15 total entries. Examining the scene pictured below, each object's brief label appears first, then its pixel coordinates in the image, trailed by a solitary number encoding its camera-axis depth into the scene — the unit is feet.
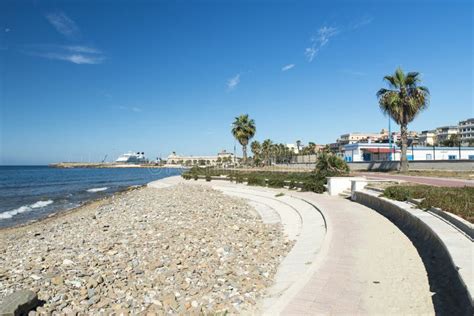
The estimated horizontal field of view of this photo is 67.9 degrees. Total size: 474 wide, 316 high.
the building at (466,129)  446.60
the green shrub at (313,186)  72.33
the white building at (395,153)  171.83
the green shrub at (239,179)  115.85
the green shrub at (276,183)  90.43
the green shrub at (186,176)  158.30
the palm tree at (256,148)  319.16
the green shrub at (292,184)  83.80
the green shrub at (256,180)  100.52
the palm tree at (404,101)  104.06
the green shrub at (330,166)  78.84
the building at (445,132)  459.32
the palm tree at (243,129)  186.29
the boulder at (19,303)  19.68
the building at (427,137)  415.13
